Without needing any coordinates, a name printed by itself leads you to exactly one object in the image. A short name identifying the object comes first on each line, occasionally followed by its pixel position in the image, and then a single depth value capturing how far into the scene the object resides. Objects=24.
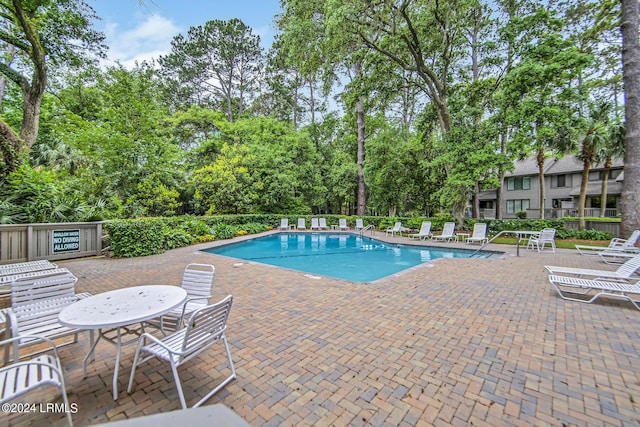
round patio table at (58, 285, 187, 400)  2.12
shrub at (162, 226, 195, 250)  10.18
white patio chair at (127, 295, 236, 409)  2.05
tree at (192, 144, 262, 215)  16.77
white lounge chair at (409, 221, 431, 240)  13.50
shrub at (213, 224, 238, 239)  13.60
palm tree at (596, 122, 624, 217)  14.10
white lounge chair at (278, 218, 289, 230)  18.50
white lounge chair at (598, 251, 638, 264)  6.94
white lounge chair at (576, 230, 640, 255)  7.53
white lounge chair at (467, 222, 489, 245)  11.62
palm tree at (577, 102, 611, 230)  13.74
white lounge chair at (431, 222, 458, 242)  12.70
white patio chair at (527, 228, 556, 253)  9.87
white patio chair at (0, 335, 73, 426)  1.60
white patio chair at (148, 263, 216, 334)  3.15
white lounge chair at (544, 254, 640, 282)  4.64
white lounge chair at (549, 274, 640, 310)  4.14
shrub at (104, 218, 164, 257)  8.48
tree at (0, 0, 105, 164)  8.02
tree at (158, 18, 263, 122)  22.39
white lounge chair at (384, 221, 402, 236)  15.52
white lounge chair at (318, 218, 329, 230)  18.70
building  20.52
